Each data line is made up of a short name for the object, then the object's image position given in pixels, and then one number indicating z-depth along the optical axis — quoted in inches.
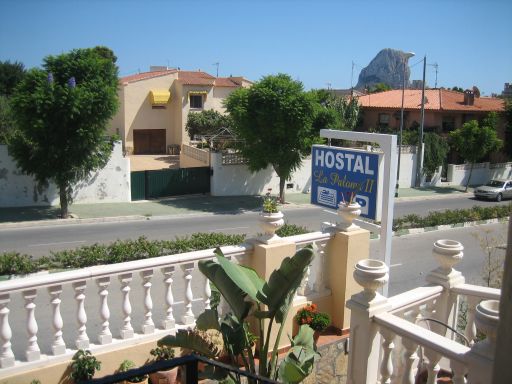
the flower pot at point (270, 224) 237.8
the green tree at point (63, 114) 788.0
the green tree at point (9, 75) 1843.0
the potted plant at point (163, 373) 204.8
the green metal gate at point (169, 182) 1079.6
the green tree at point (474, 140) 1441.9
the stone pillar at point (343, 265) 261.4
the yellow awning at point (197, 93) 1787.9
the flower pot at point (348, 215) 266.1
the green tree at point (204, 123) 1731.1
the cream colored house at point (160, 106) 1756.9
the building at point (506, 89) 2672.2
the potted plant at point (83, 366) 193.6
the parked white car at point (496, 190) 1322.6
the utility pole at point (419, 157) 1403.8
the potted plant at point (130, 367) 200.5
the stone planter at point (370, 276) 162.1
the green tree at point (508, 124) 1702.8
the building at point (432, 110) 1768.0
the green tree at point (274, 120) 1027.3
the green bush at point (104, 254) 472.7
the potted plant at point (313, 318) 245.0
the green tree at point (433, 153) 1514.5
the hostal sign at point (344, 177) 293.4
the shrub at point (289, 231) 580.4
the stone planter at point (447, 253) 193.9
